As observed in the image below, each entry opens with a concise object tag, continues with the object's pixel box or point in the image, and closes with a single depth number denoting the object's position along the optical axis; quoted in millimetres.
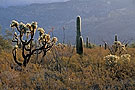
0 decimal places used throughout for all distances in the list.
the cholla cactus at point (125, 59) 15750
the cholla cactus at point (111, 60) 15122
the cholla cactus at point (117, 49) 23645
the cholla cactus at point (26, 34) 16158
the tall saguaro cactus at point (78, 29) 26833
